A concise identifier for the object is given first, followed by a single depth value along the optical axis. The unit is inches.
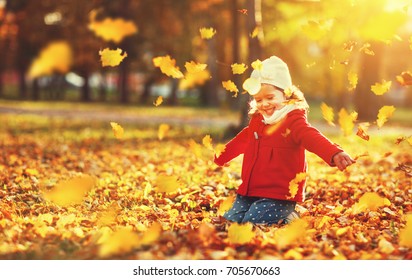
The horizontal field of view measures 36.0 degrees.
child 183.6
